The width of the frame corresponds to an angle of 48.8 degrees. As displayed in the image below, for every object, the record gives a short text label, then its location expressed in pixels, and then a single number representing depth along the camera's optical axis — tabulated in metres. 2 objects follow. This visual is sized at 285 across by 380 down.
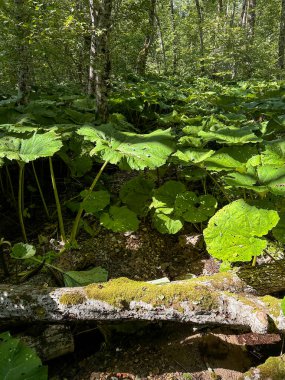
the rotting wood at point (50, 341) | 1.87
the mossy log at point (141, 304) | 1.76
